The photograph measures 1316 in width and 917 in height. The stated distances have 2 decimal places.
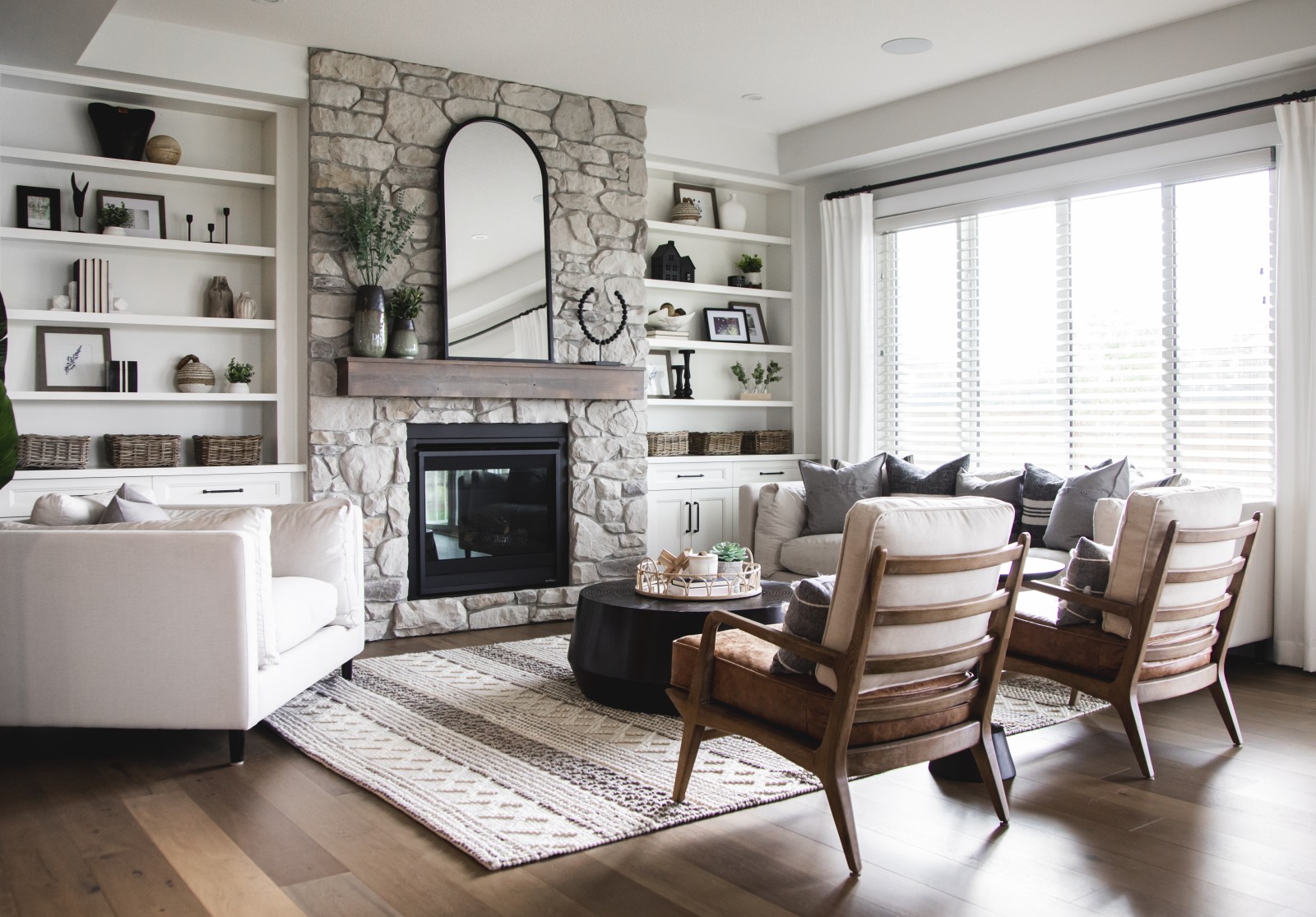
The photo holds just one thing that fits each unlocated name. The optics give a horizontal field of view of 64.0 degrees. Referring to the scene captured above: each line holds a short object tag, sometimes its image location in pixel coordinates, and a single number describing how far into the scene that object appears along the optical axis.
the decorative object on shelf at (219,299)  5.11
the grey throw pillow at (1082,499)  4.68
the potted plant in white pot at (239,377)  5.08
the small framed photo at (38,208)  4.73
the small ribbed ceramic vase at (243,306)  5.11
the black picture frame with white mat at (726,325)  6.84
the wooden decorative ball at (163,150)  4.90
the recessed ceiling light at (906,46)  5.00
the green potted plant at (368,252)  5.02
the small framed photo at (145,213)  4.97
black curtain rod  4.55
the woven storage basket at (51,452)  4.55
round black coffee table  3.53
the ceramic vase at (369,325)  5.03
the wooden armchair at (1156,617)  3.06
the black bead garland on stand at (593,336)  5.81
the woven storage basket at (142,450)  4.76
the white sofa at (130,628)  3.11
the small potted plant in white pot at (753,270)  6.90
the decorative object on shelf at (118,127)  4.81
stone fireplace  5.09
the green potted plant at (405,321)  5.14
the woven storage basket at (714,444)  6.55
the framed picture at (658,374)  6.54
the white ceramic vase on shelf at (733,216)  6.78
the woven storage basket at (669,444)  6.30
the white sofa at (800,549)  4.51
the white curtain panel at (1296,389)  4.47
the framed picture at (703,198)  6.77
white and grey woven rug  2.72
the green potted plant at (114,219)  4.83
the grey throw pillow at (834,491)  5.61
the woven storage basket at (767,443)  6.79
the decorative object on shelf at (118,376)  4.87
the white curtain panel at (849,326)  6.52
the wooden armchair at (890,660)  2.37
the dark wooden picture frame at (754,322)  7.03
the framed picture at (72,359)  4.80
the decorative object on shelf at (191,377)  5.00
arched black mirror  5.40
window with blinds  4.83
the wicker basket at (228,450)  4.94
